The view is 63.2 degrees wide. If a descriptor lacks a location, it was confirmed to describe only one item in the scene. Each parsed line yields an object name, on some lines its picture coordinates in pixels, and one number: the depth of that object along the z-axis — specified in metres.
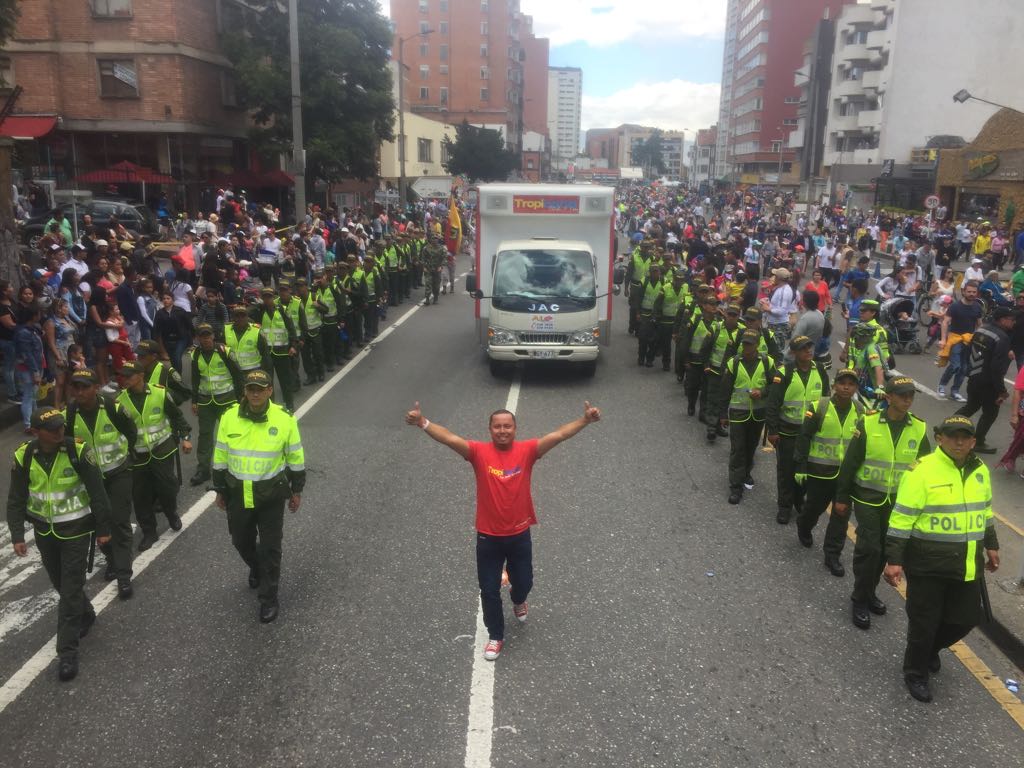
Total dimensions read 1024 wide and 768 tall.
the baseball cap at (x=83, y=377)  6.07
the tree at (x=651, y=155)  172.38
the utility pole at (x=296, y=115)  20.69
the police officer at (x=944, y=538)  4.83
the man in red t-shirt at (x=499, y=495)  5.22
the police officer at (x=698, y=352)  11.09
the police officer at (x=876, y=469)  5.77
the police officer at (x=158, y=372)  7.38
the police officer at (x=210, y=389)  8.47
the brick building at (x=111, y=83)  30.08
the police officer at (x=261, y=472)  5.77
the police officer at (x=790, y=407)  7.59
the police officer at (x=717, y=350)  10.06
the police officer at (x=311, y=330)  12.51
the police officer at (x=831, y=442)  6.56
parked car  22.28
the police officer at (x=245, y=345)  9.30
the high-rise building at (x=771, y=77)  90.81
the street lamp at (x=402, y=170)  39.11
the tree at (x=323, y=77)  33.09
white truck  12.86
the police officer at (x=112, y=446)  6.13
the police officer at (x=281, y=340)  10.84
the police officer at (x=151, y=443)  6.86
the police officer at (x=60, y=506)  5.29
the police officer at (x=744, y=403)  8.09
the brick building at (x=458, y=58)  103.31
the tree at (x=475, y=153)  73.94
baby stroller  16.06
